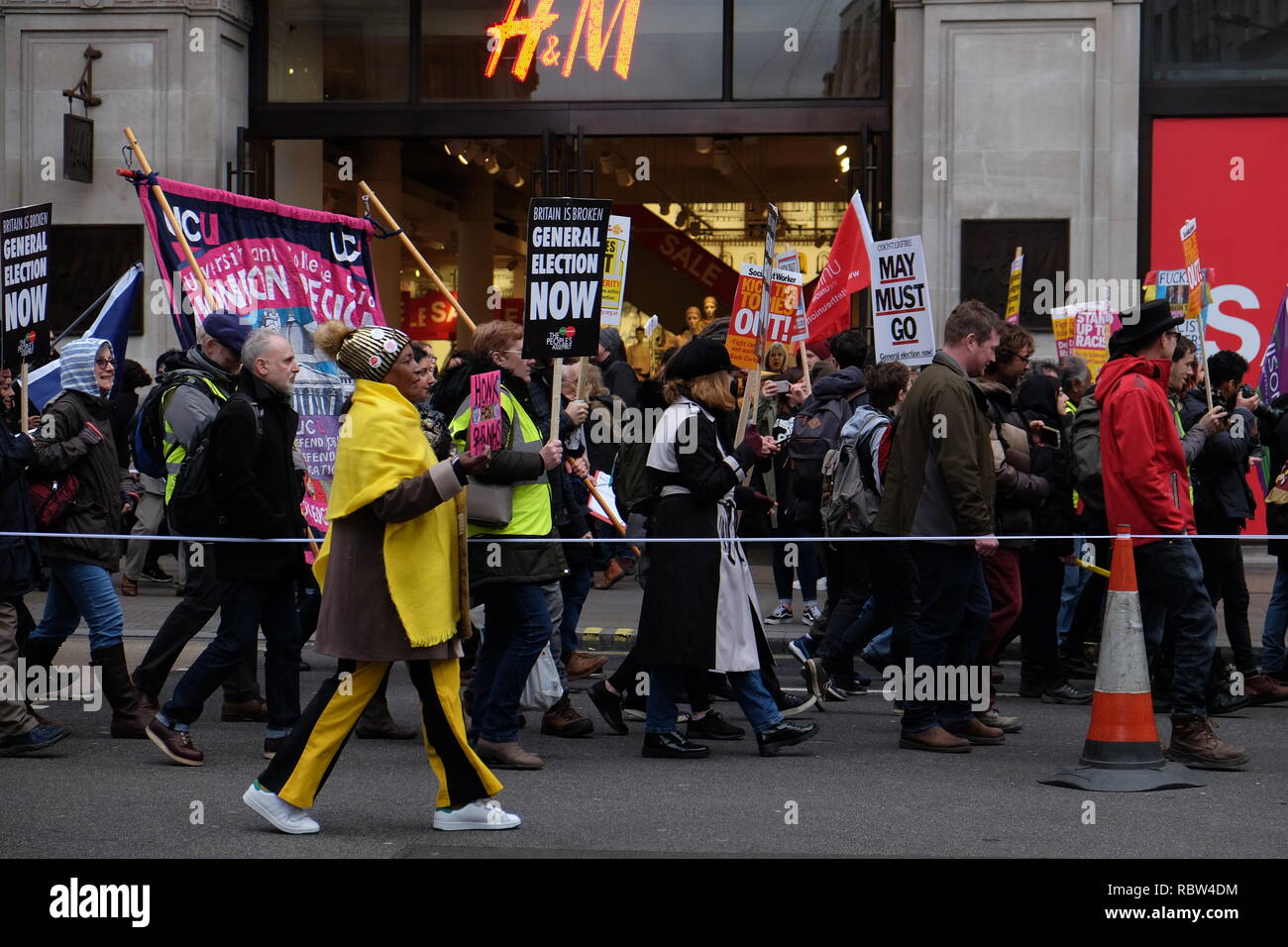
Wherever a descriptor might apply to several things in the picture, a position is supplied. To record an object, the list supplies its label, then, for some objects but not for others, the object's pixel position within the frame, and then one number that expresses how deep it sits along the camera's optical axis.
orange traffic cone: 6.83
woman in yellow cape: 5.81
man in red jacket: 7.20
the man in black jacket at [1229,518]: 9.05
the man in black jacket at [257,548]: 7.18
